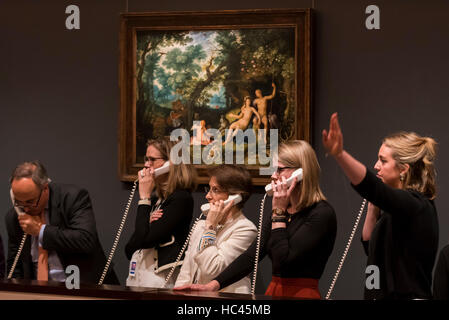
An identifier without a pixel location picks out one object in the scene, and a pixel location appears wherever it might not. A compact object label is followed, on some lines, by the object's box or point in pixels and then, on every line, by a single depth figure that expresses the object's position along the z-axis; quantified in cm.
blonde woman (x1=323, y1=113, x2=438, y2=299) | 368
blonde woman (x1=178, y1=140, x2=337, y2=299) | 442
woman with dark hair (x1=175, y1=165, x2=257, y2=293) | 490
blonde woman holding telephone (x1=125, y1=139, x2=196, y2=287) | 545
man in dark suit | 526
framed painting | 666
